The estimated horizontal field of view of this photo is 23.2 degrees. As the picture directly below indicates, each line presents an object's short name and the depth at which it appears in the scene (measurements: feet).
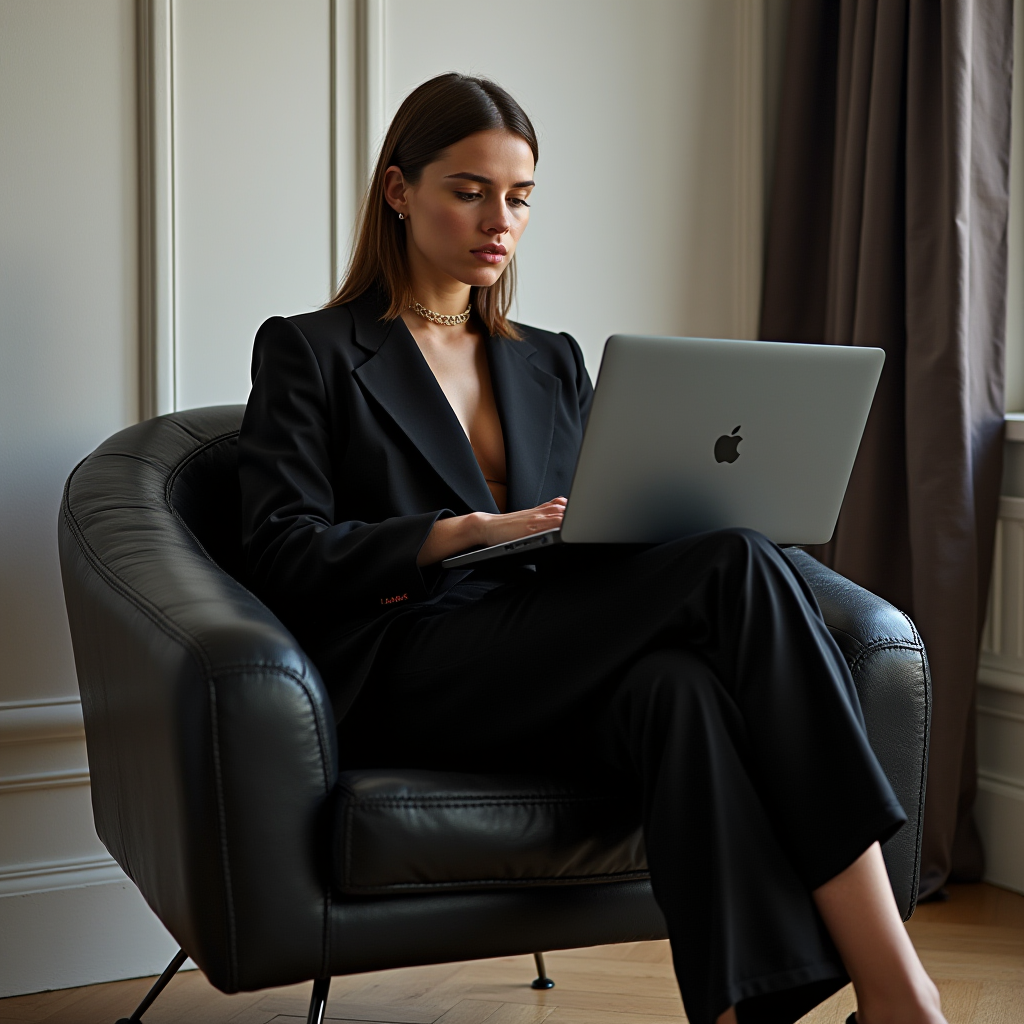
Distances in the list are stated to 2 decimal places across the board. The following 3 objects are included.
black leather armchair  7.98
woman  7.97
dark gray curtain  11.31
